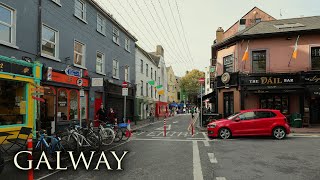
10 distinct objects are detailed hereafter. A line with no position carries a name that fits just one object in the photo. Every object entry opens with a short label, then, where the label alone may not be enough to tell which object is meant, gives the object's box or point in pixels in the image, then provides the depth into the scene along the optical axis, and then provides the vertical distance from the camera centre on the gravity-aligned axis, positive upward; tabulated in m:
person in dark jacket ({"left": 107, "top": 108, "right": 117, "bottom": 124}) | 15.96 -0.93
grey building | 13.19 +3.01
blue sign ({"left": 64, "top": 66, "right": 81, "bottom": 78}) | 11.57 +1.20
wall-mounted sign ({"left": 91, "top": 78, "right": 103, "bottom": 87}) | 14.78 +1.02
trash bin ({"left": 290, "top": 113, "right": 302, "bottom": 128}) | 20.56 -1.33
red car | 15.00 -1.25
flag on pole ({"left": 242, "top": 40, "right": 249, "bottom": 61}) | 21.89 +3.49
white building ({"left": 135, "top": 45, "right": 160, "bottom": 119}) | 33.69 +2.27
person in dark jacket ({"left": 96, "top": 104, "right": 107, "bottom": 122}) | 15.62 -0.70
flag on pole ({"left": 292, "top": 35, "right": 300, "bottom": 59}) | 20.86 +3.59
